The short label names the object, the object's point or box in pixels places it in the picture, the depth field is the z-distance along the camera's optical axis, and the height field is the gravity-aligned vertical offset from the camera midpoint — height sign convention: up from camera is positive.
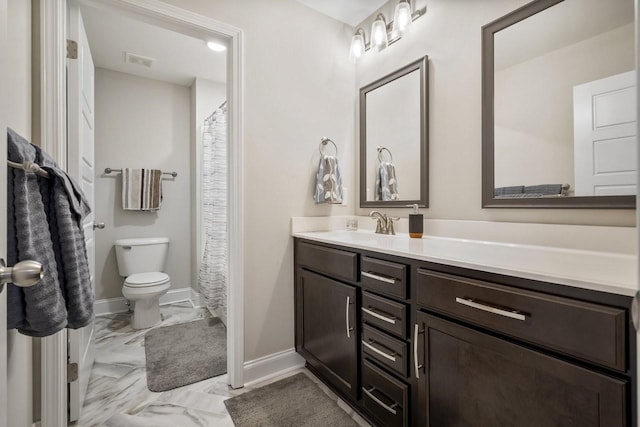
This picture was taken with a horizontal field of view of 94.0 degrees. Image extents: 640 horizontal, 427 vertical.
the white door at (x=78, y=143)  1.41 +0.35
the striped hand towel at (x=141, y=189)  2.94 +0.25
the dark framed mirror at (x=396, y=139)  1.76 +0.49
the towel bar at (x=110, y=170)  2.90 +0.44
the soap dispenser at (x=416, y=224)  1.68 -0.06
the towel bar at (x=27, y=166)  0.78 +0.13
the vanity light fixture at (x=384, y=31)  1.76 +1.17
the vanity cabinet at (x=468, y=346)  0.70 -0.42
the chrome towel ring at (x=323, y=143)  2.08 +0.50
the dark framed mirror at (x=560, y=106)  1.08 +0.44
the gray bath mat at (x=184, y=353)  1.81 -0.98
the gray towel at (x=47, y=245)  0.79 -0.09
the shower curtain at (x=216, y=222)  2.54 -0.08
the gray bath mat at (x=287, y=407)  1.44 -1.01
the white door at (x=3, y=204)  0.49 +0.02
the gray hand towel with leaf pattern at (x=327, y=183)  1.97 +0.20
